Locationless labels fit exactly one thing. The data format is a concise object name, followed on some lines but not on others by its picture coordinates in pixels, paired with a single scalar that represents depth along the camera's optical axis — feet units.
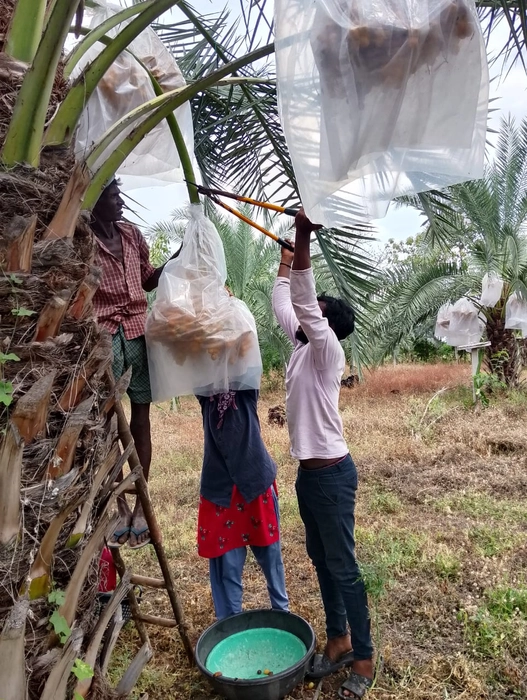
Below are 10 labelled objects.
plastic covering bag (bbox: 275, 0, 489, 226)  4.28
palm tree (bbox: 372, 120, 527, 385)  27.25
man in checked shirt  7.03
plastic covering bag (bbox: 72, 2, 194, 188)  6.62
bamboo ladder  5.65
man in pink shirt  7.64
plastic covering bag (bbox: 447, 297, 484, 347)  30.60
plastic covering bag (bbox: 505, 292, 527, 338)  28.53
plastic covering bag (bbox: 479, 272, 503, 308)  28.32
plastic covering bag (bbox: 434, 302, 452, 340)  31.55
